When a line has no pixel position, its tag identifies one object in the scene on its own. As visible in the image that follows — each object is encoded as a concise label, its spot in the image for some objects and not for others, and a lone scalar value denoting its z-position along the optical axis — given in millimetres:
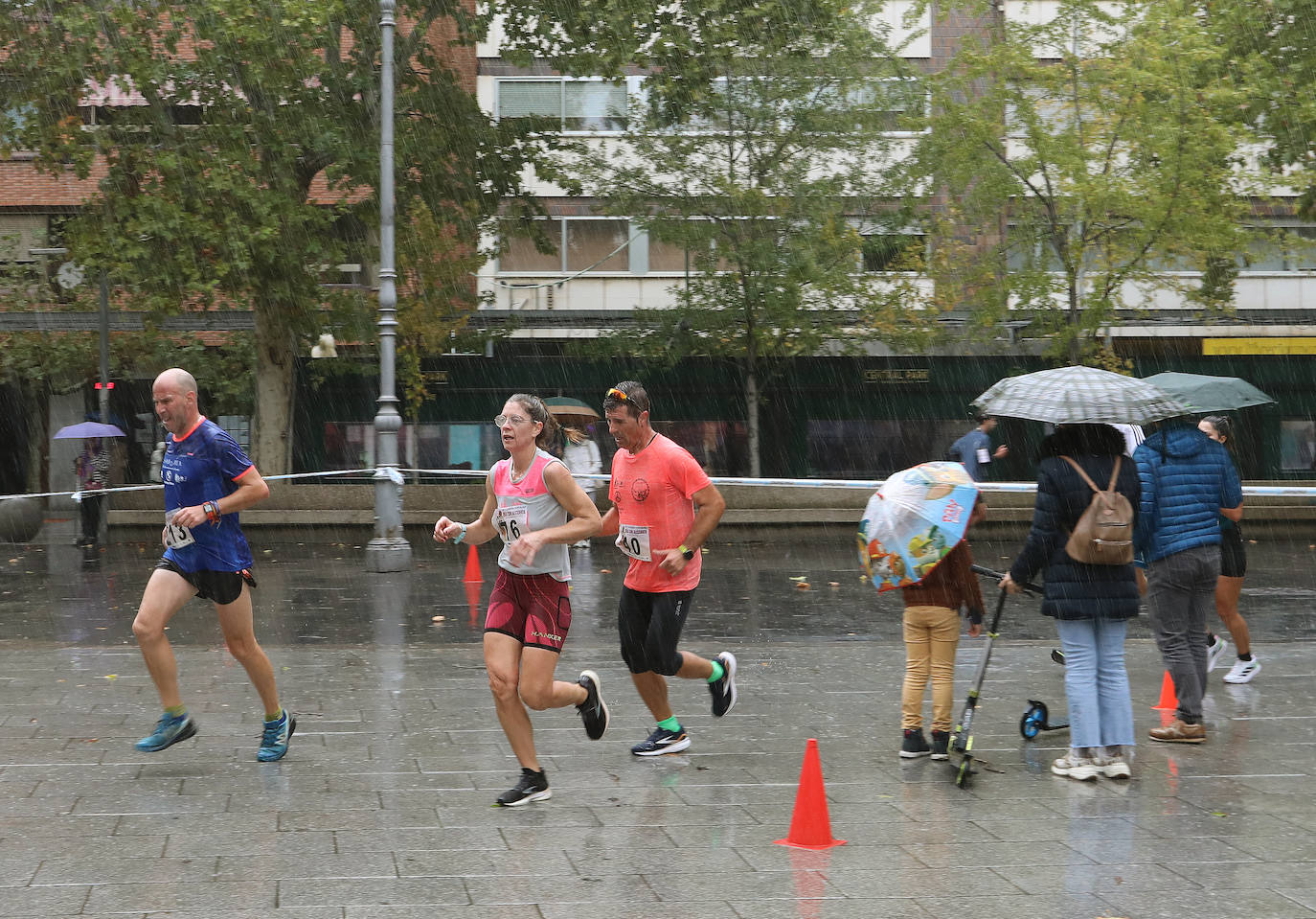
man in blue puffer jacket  7145
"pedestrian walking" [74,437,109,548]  19109
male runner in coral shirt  6457
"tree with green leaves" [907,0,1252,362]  23219
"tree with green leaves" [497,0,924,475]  25375
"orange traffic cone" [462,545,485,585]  14751
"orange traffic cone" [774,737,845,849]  5160
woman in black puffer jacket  6312
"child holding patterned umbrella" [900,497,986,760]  6559
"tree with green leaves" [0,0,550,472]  19312
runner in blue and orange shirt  6406
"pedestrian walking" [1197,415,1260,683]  8266
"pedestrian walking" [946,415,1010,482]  18469
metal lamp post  16516
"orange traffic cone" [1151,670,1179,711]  7887
